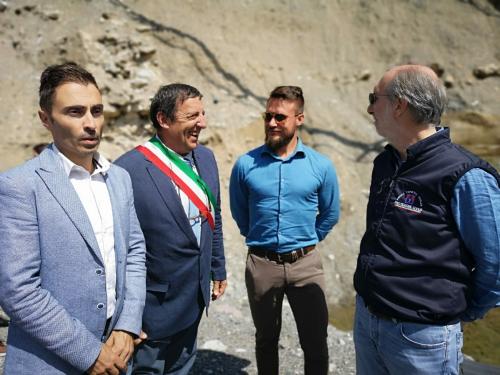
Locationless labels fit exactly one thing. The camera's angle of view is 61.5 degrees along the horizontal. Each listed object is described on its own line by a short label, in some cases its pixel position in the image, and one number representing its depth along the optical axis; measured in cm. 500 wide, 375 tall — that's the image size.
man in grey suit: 180
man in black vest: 194
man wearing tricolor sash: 257
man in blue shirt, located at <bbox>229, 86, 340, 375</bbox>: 343
